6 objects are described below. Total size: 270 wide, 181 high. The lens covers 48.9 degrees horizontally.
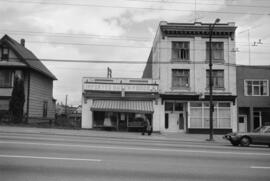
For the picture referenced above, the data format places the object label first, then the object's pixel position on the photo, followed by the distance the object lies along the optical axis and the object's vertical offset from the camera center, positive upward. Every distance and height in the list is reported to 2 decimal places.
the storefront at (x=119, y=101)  28.89 +0.87
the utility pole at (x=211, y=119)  22.11 -0.65
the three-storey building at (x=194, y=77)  29.62 +3.40
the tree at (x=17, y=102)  28.42 +0.68
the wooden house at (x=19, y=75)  30.59 +3.62
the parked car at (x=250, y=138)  18.25 -1.65
